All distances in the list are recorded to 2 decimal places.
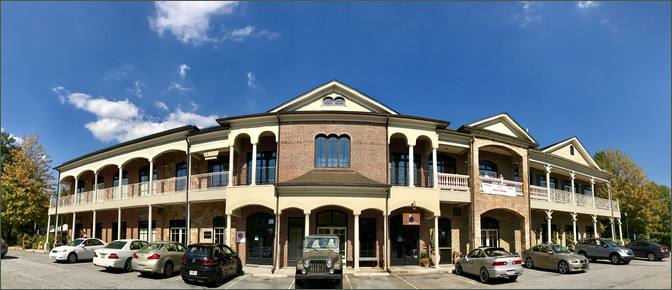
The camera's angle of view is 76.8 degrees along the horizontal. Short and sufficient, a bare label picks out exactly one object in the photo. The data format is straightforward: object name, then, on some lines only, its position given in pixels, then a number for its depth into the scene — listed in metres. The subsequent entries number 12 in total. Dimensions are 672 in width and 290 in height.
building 21.31
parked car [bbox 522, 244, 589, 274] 19.70
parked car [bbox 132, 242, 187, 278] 17.47
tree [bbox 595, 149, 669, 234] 40.84
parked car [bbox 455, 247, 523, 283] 17.05
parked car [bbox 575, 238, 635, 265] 23.80
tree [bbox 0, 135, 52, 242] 38.09
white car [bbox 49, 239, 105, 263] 23.12
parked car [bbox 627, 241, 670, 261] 25.91
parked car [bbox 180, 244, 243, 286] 15.67
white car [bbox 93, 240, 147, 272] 19.20
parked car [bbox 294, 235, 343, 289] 14.66
